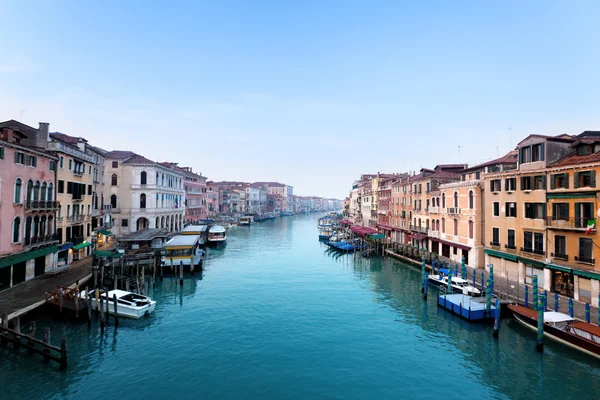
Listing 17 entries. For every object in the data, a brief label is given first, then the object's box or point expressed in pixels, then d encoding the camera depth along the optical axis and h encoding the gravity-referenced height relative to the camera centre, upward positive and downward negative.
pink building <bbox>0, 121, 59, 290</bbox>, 25.36 -0.03
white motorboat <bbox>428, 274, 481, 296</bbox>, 28.99 -7.21
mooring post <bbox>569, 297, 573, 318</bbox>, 22.20 -6.48
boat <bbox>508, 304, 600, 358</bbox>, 19.05 -7.36
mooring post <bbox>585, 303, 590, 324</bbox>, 21.36 -6.61
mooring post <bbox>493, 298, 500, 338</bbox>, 22.50 -7.65
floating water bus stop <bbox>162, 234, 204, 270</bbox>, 40.31 -5.98
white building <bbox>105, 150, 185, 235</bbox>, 56.25 +2.51
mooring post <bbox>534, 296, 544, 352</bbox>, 20.30 -7.36
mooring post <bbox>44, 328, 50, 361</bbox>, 18.03 -7.96
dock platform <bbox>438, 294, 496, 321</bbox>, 25.25 -7.65
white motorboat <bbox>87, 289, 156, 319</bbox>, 25.05 -7.60
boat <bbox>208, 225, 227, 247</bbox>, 68.25 -6.34
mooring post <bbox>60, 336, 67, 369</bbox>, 17.58 -7.98
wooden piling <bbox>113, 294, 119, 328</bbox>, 23.52 -7.78
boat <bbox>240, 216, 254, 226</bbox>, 122.45 -5.22
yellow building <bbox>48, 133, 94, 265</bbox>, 33.94 +0.91
